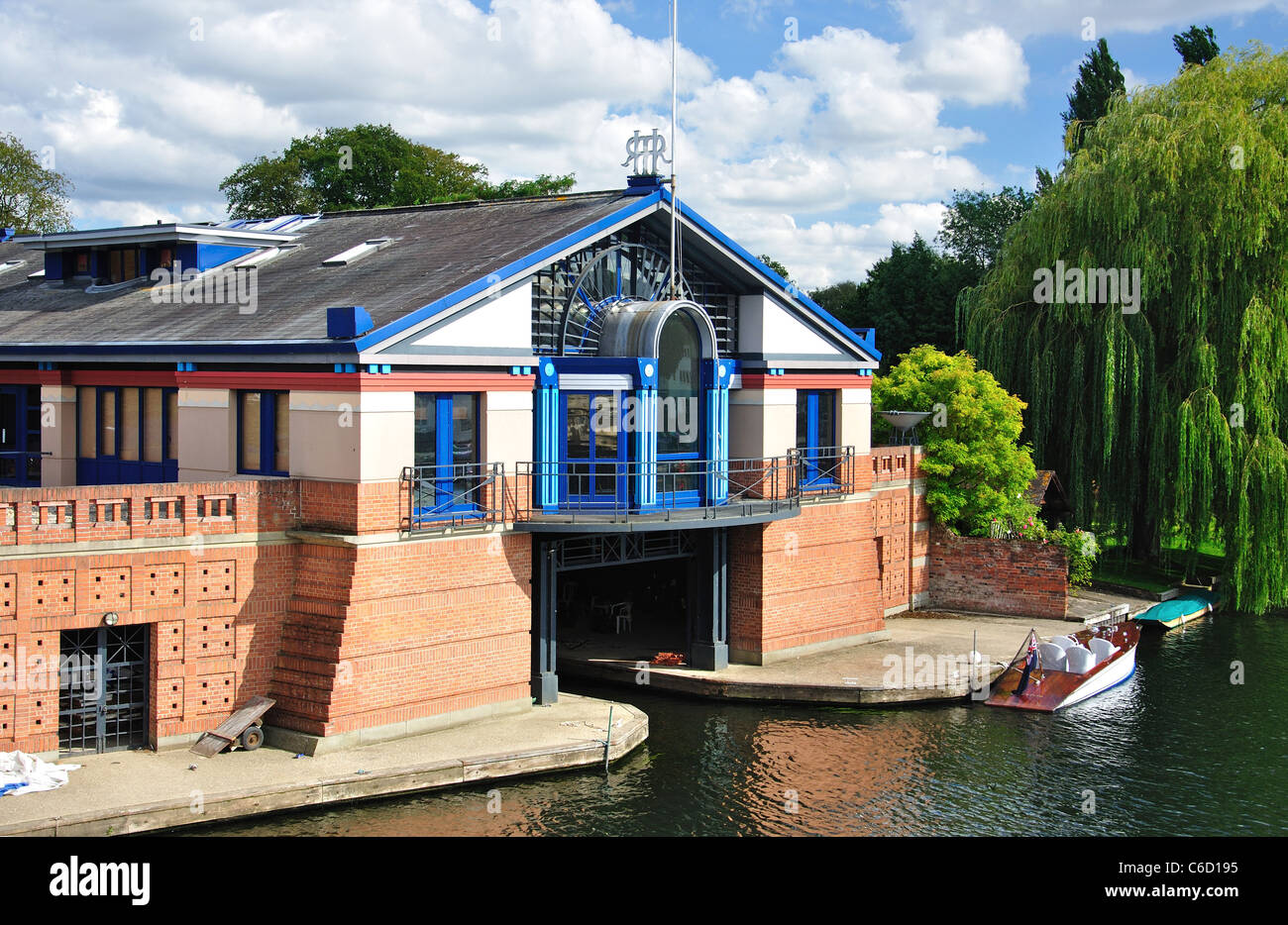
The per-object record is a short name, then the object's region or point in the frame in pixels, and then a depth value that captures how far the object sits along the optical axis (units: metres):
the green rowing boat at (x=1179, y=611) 33.69
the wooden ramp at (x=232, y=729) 20.11
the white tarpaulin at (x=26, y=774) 18.16
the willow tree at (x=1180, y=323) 33.25
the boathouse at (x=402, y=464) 20.19
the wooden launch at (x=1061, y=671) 25.69
